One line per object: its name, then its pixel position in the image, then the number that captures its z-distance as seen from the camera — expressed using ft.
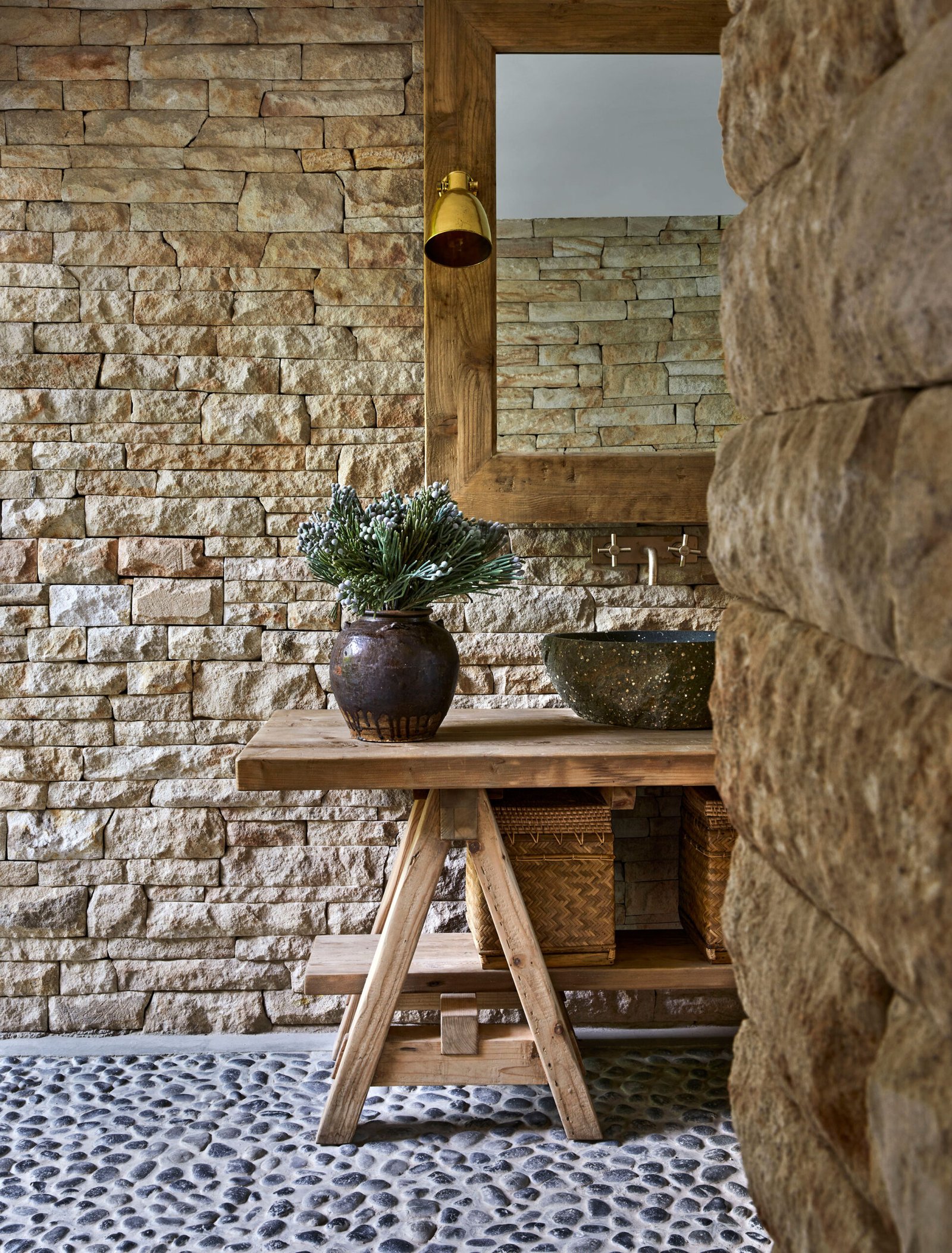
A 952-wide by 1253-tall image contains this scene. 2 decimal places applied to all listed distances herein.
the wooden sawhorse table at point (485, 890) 6.09
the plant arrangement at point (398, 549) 6.47
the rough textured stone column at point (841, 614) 1.90
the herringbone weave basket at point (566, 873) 6.61
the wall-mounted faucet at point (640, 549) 7.98
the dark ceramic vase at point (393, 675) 6.31
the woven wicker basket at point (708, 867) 6.66
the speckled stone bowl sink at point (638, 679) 6.40
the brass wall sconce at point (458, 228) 7.23
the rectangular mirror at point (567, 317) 7.60
